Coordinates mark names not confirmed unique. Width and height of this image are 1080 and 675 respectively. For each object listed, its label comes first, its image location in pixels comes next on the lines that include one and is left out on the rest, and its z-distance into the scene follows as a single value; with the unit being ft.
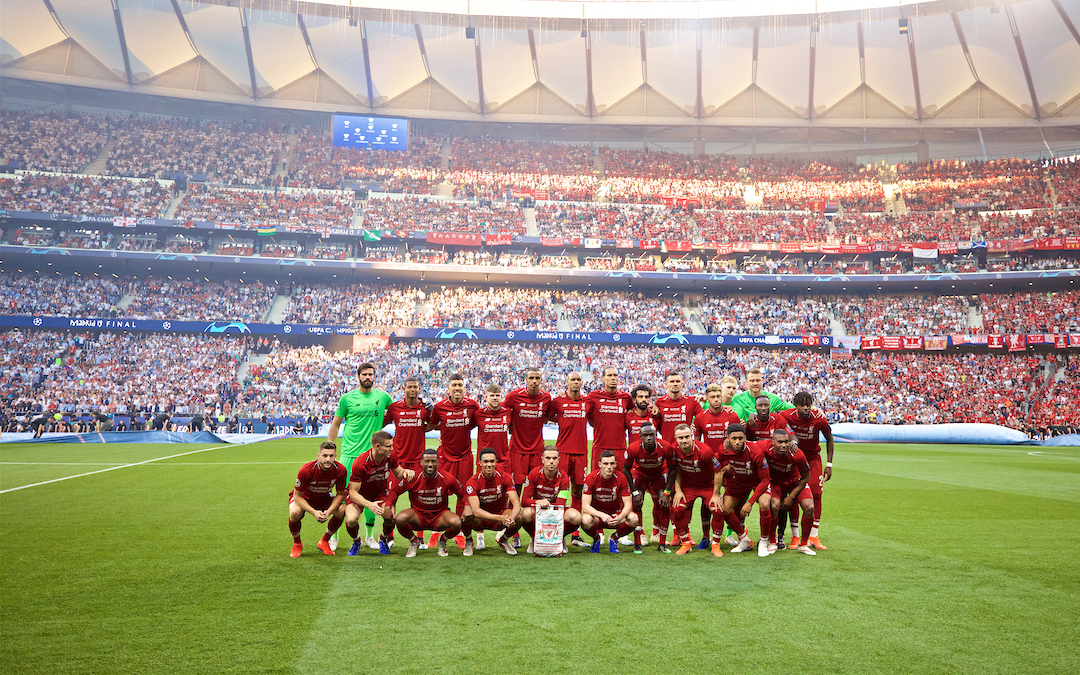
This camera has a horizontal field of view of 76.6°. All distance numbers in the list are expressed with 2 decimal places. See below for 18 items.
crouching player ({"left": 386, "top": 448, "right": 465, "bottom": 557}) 28.45
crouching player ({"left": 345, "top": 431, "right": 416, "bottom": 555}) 28.02
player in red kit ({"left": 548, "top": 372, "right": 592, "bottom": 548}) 32.99
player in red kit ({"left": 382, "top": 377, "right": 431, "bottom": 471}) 31.86
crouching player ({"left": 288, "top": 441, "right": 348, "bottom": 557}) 27.89
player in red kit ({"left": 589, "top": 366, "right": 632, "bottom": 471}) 33.32
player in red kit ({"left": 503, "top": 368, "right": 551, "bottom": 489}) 33.30
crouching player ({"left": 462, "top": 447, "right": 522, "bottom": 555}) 28.68
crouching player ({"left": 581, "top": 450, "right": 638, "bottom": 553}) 29.35
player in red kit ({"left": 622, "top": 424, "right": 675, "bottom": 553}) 29.89
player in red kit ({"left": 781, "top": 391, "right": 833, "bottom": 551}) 30.40
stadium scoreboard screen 177.68
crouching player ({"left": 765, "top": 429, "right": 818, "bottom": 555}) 29.19
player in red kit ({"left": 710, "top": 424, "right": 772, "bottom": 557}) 29.14
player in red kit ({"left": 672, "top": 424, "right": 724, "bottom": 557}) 29.73
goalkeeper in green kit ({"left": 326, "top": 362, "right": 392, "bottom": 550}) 31.78
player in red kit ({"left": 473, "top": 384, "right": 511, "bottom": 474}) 32.09
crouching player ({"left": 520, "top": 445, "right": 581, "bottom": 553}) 29.32
